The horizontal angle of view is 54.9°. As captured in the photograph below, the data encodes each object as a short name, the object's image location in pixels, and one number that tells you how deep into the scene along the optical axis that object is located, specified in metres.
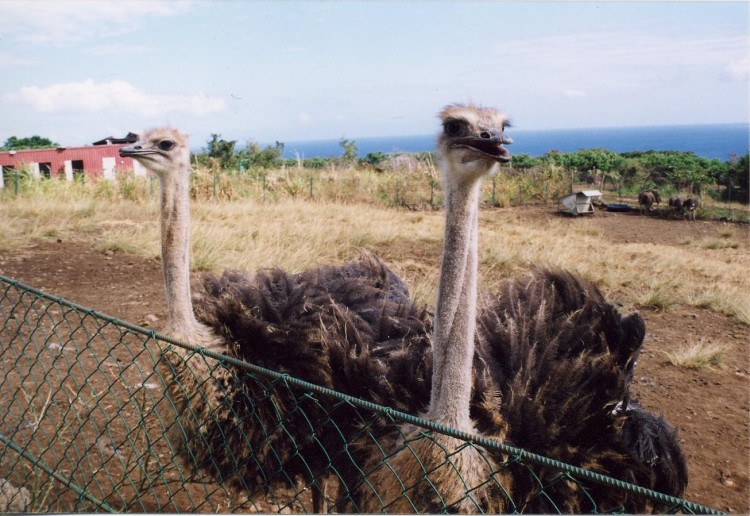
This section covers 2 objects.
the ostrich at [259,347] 2.40
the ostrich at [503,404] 1.88
